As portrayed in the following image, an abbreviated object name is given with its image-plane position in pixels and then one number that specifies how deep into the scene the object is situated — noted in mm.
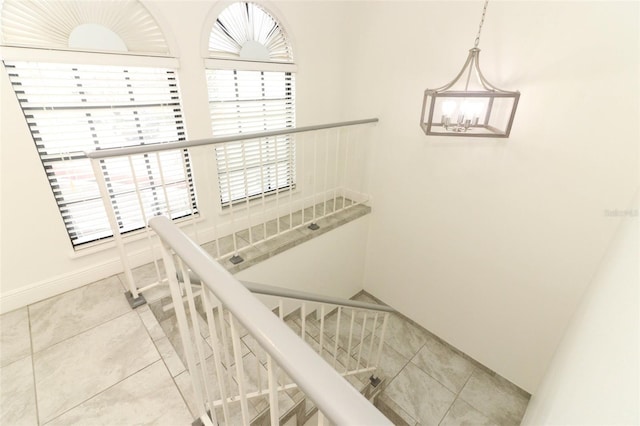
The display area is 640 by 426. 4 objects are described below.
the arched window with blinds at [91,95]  1618
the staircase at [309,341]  1406
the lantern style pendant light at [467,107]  1669
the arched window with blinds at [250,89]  2328
